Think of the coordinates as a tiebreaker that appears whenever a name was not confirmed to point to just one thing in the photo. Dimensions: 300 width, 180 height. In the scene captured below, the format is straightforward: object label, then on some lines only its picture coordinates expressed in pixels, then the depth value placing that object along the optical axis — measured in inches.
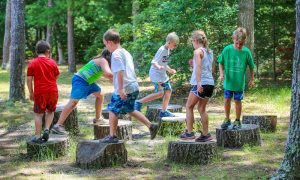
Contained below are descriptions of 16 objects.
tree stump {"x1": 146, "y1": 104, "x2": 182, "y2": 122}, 402.6
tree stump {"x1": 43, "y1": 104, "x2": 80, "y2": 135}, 374.6
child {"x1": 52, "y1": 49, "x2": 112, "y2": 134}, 336.2
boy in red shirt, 302.7
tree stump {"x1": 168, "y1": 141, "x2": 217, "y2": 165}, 272.2
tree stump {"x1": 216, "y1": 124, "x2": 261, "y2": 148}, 314.0
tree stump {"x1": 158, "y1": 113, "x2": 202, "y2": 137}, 350.3
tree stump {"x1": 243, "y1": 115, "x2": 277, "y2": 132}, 369.1
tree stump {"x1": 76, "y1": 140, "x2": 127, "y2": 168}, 267.3
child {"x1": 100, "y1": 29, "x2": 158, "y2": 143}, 271.7
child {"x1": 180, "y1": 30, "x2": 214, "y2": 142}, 279.1
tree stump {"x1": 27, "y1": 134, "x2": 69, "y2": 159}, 290.0
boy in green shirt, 308.8
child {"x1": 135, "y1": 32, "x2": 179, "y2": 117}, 364.8
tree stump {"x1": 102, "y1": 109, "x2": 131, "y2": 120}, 393.5
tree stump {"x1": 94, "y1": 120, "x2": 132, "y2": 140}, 327.3
